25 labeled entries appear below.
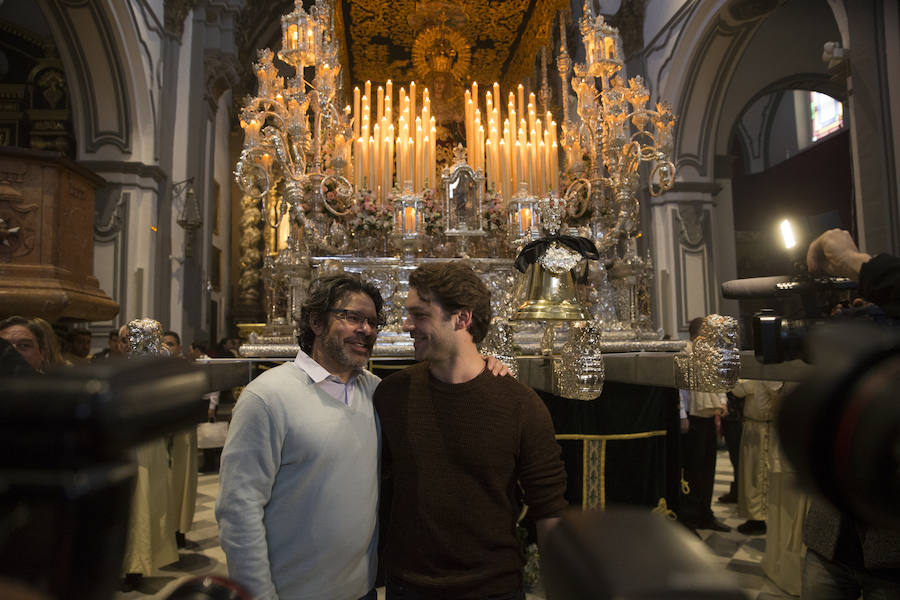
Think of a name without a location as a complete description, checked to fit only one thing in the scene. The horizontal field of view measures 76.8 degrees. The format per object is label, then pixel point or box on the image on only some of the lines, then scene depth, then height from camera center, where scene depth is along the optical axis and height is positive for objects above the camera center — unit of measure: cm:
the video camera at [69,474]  38 -9
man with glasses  167 -48
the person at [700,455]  493 -117
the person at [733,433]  546 -105
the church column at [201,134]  909 +339
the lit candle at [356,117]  500 +192
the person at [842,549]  122 -81
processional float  425 +114
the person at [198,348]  710 -19
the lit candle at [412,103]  516 +207
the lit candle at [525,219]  457 +88
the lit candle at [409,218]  454 +90
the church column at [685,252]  922 +122
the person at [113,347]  574 -11
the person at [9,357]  199 -7
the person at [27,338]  288 +0
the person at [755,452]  453 -107
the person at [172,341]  516 -5
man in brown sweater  175 -42
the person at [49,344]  302 -3
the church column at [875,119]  555 +205
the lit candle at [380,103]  499 +207
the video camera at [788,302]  100 +4
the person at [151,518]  369 -124
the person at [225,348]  948 -24
